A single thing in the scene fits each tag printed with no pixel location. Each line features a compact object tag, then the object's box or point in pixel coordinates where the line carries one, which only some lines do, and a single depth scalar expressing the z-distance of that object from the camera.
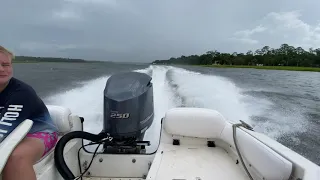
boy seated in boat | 1.20
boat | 1.65
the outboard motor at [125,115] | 2.01
